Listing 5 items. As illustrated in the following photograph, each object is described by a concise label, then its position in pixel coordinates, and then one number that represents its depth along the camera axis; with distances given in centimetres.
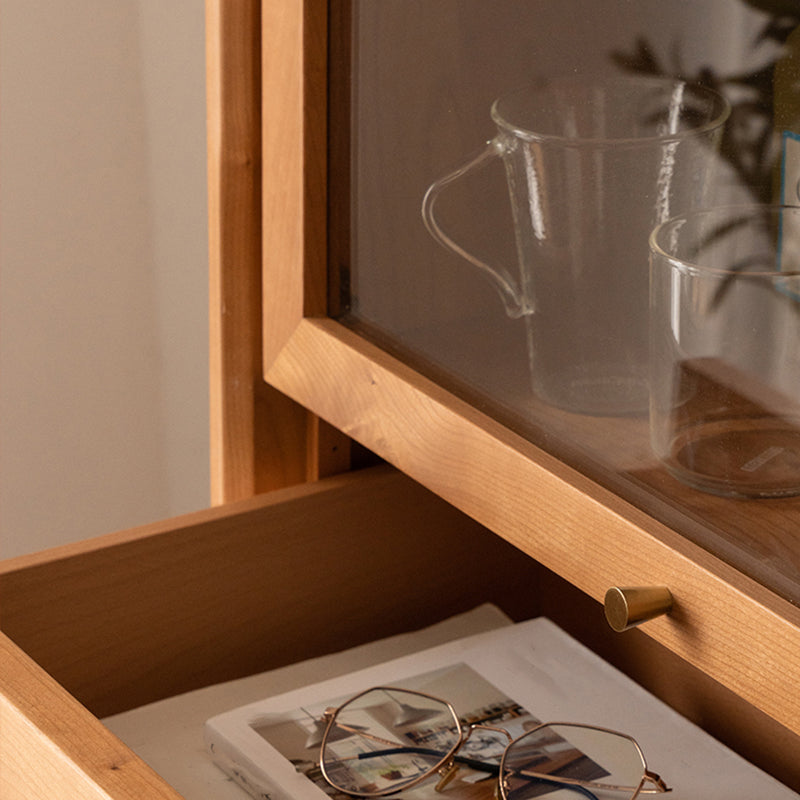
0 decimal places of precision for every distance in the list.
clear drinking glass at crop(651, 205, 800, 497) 104
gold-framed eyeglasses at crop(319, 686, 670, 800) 117
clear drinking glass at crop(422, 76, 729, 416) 107
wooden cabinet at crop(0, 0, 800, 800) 109
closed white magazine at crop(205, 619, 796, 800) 118
